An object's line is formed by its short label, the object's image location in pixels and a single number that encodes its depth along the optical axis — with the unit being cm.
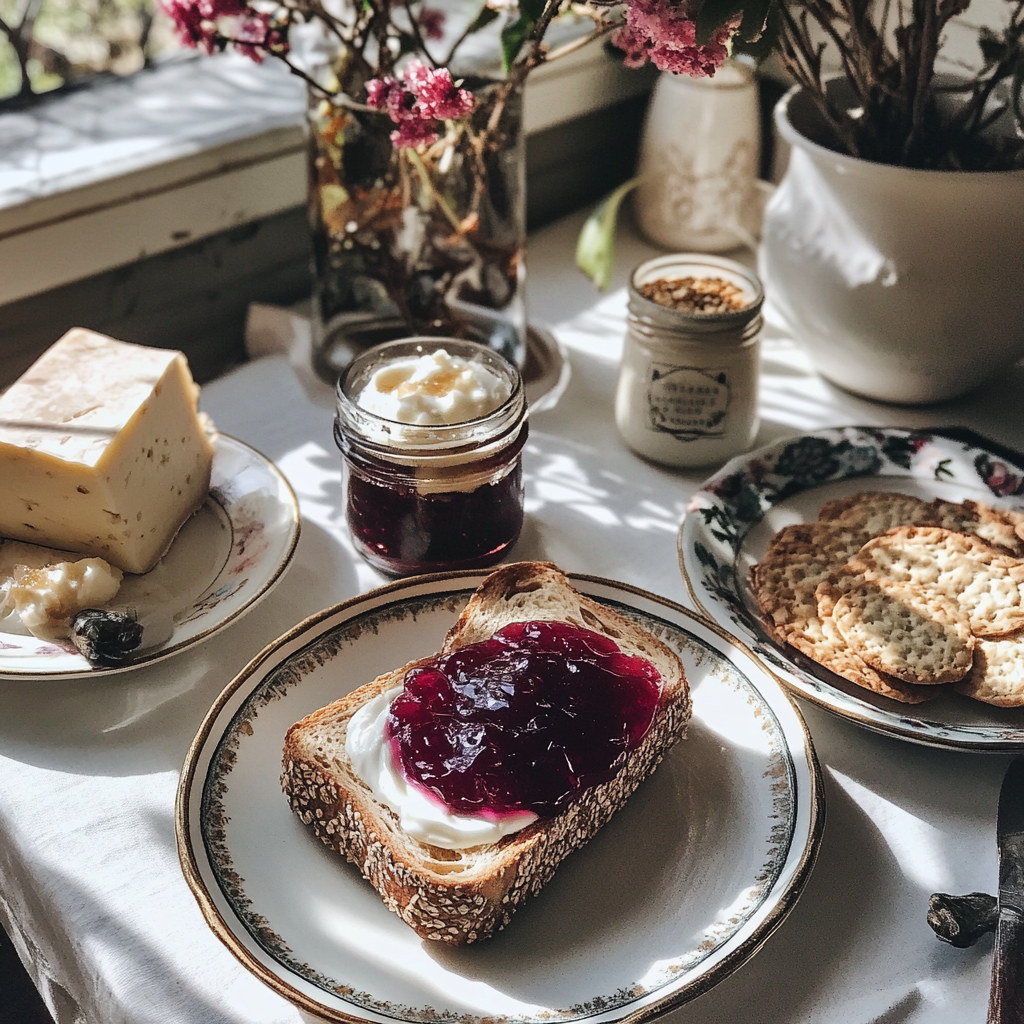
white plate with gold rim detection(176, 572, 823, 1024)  35
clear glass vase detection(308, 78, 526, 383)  56
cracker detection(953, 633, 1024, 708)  43
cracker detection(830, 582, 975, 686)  43
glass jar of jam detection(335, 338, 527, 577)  46
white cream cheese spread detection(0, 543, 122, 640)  45
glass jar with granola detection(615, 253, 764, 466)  53
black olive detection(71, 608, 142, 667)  43
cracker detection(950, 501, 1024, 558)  50
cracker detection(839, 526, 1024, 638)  45
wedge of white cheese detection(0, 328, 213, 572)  46
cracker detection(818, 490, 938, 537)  51
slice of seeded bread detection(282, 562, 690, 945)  36
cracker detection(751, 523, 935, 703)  44
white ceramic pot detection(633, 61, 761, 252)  72
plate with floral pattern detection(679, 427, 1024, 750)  44
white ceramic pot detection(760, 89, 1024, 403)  53
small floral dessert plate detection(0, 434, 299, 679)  44
